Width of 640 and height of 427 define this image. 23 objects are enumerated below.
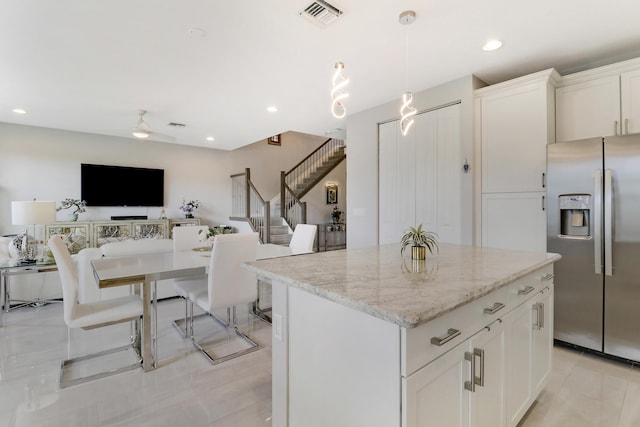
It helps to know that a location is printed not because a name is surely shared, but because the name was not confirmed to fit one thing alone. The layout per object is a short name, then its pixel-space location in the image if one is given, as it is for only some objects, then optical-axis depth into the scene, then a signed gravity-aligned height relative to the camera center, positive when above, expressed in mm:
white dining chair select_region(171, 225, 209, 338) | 3274 -299
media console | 5223 -297
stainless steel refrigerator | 2389 -213
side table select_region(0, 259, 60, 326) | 3326 -631
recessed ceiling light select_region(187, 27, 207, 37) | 2362 +1421
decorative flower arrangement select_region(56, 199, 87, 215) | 5516 +163
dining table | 2211 -443
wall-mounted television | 5891 +571
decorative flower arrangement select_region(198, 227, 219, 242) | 3590 -236
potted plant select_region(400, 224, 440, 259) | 1769 -171
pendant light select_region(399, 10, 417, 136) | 2166 +1407
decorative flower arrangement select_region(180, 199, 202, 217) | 6676 +150
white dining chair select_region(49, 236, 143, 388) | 2160 -722
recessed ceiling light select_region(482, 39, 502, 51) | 2570 +1442
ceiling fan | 4215 +1166
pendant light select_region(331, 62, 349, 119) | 1971 +825
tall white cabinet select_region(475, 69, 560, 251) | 2865 +563
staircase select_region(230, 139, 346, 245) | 6844 +404
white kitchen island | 987 -493
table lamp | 3477 -2
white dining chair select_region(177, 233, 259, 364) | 2496 -551
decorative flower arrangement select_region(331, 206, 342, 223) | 8695 -28
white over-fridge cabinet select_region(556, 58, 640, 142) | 2617 +1013
